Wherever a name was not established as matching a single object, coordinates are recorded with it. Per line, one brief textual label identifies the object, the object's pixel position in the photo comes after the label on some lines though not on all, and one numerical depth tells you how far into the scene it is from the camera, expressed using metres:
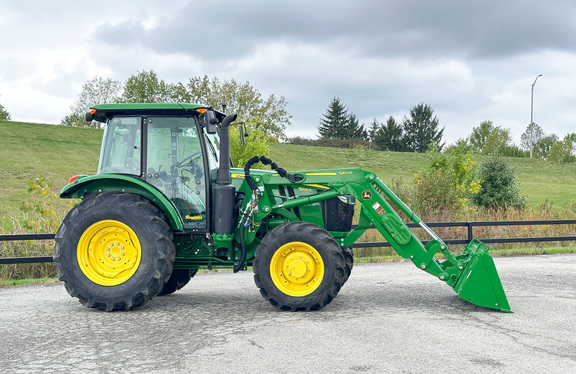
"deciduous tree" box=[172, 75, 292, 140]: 53.22
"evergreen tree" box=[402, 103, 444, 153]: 79.50
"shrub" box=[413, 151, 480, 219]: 19.42
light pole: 48.88
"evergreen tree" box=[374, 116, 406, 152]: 77.69
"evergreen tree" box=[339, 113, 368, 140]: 77.44
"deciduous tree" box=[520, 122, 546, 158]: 88.82
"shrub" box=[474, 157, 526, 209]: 23.78
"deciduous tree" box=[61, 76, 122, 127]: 64.62
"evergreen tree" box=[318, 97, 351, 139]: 77.44
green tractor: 7.65
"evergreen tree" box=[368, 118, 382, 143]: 79.44
